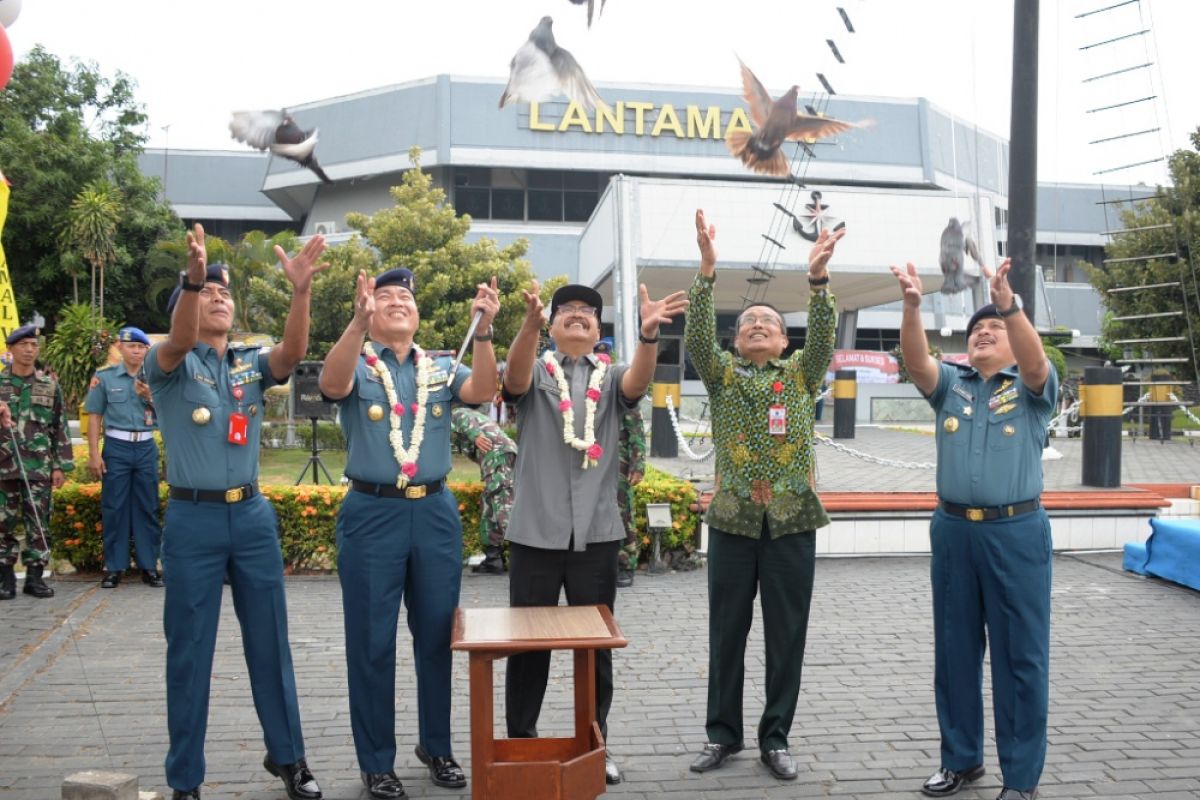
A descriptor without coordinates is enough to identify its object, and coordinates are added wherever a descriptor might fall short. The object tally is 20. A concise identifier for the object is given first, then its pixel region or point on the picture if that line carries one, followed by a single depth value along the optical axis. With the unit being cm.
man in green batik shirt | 437
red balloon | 443
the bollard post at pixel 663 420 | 1514
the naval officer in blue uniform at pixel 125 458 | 796
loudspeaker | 1118
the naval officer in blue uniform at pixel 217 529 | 395
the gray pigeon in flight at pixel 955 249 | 2089
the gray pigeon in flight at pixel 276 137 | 450
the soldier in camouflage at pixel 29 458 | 750
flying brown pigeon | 658
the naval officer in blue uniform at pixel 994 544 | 404
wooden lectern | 345
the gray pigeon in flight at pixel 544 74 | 432
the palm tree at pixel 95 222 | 2570
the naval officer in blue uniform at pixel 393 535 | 411
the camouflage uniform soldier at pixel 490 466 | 788
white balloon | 473
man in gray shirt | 423
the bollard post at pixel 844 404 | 2039
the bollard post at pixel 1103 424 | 1029
